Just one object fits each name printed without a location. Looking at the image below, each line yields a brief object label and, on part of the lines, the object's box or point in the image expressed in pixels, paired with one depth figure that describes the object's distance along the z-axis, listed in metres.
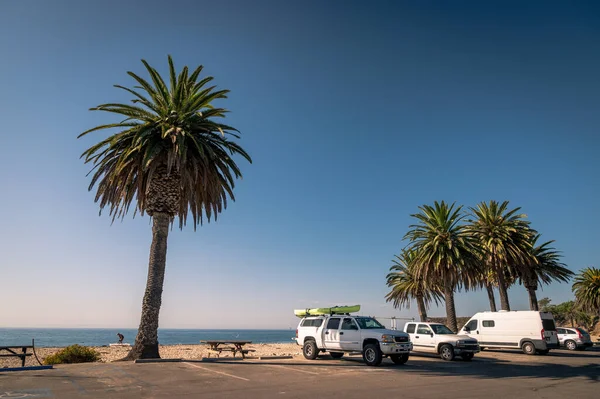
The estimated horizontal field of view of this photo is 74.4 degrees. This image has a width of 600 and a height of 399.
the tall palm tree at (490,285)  40.08
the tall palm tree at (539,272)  39.91
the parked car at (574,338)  30.77
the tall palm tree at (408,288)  40.97
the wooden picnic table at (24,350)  14.49
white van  24.75
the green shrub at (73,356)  19.81
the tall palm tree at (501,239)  37.28
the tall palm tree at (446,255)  32.78
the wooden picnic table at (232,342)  20.06
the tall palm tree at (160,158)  19.36
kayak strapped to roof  23.67
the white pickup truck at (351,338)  17.36
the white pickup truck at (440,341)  21.17
